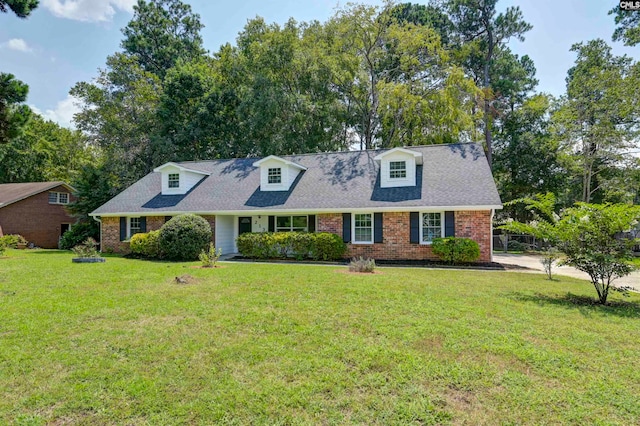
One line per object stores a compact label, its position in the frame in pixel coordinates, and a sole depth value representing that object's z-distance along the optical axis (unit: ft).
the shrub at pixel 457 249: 42.29
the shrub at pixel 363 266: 35.02
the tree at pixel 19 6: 26.44
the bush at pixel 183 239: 46.01
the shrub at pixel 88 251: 42.45
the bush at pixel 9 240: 52.56
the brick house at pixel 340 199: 45.42
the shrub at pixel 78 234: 68.80
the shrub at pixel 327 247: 46.83
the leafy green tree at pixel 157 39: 115.44
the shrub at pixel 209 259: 38.04
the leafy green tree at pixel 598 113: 71.46
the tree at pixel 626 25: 57.98
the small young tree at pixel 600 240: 22.30
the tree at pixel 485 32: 86.63
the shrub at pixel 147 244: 48.91
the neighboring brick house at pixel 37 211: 75.46
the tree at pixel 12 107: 26.71
